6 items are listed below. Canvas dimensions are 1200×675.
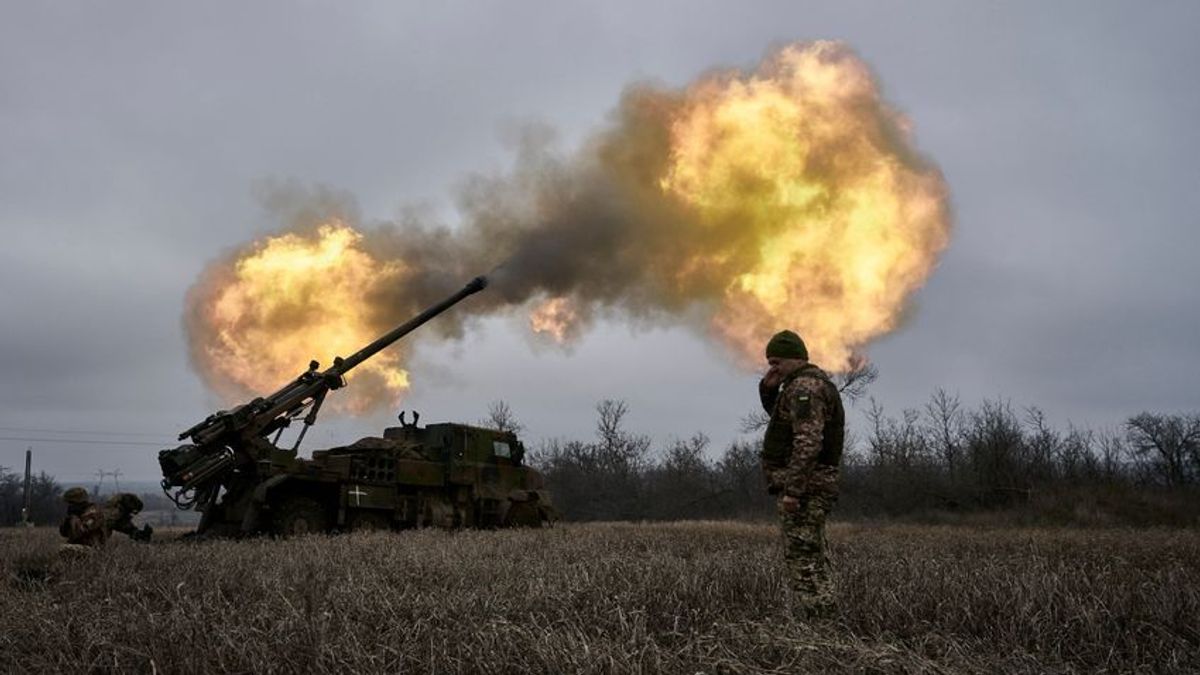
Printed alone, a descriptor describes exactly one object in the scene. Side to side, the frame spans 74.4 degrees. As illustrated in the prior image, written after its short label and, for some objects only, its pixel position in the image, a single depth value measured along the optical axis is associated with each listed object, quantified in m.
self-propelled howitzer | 13.91
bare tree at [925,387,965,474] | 32.59
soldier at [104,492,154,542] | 13.08
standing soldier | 5.00
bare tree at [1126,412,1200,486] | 35.25
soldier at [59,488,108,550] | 9.58
